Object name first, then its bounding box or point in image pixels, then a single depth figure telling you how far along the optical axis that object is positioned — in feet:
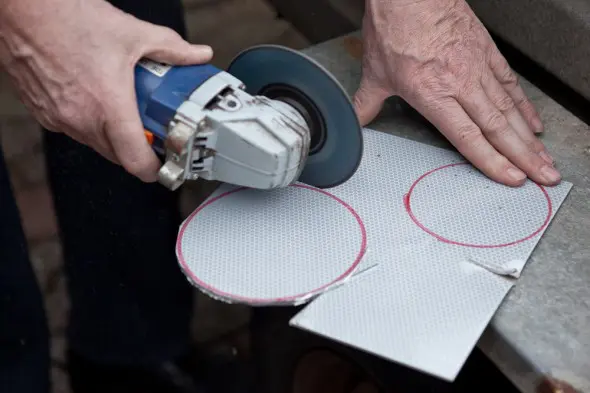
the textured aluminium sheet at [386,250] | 3.33
